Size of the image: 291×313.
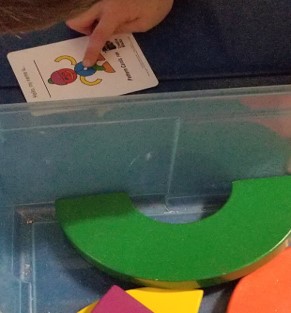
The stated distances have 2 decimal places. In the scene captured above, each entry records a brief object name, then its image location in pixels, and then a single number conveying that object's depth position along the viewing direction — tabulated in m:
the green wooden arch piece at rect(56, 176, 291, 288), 0.71
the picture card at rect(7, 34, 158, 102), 0.81
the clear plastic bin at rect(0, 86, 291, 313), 0.71
